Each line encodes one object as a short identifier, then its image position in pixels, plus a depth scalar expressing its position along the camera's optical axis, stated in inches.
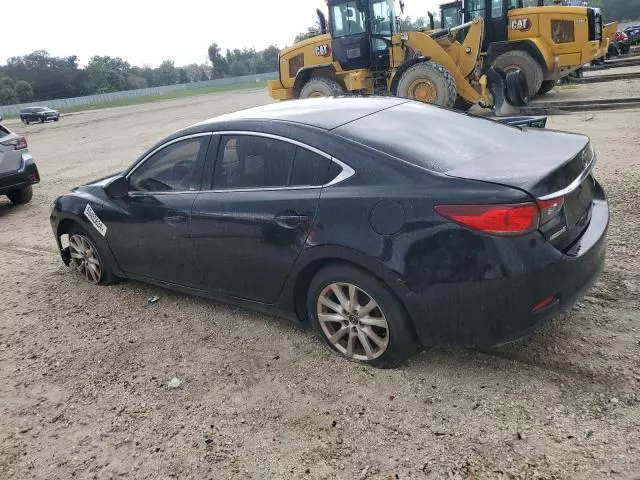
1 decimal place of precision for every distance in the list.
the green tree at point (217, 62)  4347.9
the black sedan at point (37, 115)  1558.8
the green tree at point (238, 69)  4163.1
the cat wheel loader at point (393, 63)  474.3
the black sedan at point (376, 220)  107.6
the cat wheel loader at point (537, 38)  521.3
